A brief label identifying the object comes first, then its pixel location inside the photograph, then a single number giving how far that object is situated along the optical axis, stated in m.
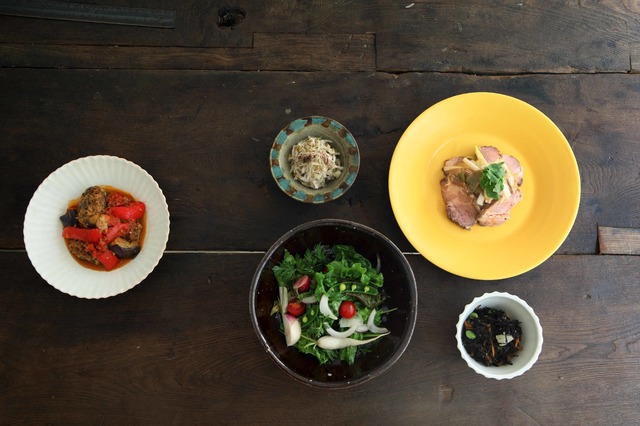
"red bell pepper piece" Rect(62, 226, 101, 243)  0.72
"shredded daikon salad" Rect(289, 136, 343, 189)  0.74
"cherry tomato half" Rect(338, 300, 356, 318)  0.69
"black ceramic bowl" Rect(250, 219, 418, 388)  0.66
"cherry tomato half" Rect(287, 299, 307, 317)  0.70
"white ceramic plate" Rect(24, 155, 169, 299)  0.72
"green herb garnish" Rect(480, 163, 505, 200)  0.73
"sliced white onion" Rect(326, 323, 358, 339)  0.68
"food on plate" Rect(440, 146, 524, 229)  0.74
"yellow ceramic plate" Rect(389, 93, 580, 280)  0.75
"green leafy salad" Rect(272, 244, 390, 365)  0.69
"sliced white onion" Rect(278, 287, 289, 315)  0.71
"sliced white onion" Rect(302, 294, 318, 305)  0.69
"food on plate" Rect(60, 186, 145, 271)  0.72
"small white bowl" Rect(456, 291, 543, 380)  0.73
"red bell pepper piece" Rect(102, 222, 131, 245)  0.73
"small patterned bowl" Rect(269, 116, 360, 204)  0.75
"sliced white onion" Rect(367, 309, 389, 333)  0.70
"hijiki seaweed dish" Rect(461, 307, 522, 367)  0.75
